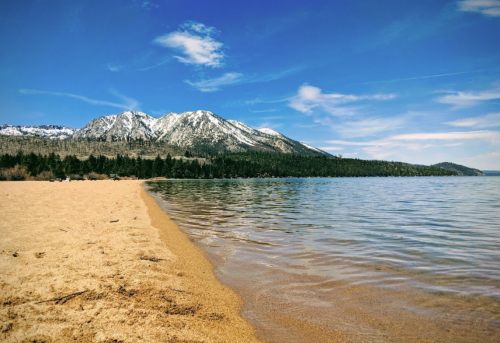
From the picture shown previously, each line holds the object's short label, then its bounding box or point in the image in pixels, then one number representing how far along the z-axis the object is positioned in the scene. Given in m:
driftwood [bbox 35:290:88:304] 5.71
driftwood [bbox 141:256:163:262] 9.53
